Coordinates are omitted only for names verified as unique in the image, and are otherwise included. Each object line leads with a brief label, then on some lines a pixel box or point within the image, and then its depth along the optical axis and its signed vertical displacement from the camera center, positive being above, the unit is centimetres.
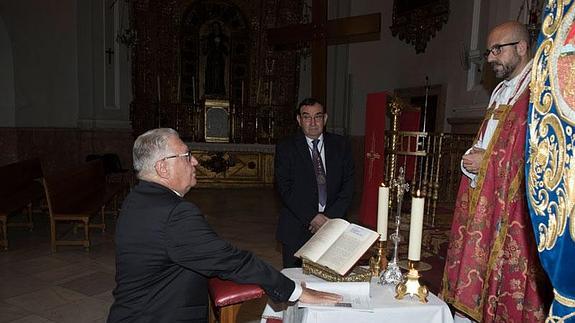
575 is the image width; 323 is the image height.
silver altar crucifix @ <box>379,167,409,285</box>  203 -69
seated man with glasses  181 -59
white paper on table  175 -75
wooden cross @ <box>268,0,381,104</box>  522 +119
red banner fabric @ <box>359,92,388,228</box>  475 -29
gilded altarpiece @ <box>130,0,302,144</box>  1092 +139
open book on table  192 -58
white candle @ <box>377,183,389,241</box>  204 -42
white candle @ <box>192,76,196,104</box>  1123 +71
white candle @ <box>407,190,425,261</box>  183 -43
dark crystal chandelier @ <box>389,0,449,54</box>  803 +219
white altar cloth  172 -78
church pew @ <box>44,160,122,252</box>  513 -115
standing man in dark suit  321 -44
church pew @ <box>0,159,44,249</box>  526 -115
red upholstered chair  192 -81
